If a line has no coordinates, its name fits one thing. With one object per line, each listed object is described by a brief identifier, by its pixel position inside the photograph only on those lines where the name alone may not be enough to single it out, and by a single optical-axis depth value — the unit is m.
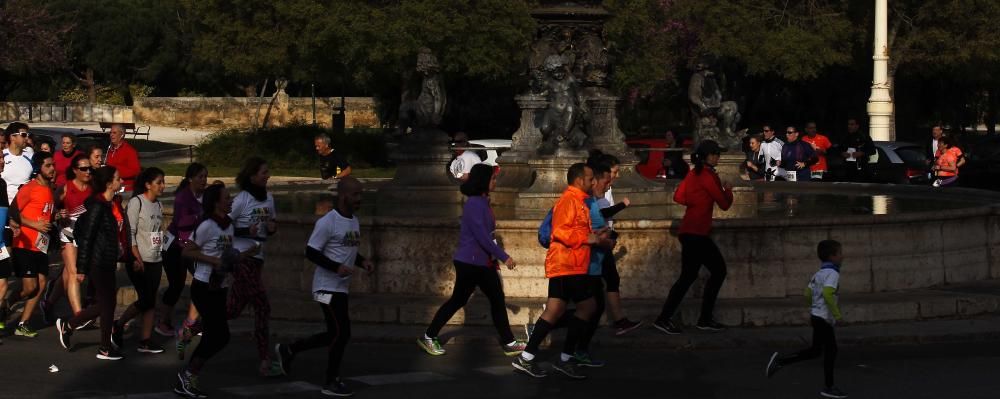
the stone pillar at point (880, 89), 38.56
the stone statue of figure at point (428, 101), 22.31
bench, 58.67
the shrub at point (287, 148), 47.09
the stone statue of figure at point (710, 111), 22.08
